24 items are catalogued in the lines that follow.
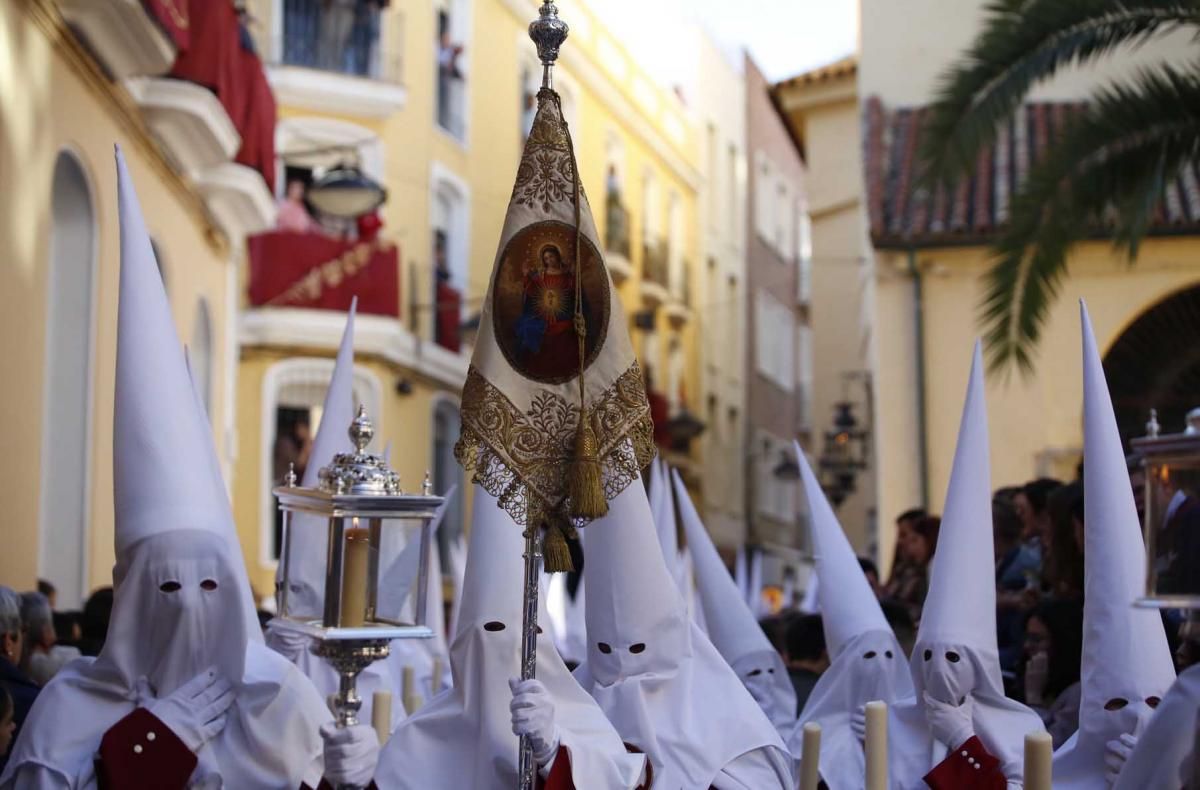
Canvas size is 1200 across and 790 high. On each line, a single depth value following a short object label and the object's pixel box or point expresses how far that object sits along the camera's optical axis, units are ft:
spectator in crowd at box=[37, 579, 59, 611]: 32.11
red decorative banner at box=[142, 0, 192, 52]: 36.42
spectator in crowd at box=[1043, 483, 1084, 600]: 24.40
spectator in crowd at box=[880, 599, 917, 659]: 27.53
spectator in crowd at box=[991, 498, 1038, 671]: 26.50
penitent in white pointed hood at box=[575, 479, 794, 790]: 18.83
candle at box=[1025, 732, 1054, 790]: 15.81
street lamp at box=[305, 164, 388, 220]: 52.06
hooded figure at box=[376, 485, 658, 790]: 17.98
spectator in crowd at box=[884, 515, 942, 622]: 31.65
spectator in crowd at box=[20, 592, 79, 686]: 23.70
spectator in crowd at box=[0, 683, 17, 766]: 18.06
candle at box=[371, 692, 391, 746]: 18.02
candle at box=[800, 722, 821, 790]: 18.19
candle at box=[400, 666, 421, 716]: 26.00
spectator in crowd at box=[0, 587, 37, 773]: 19.54
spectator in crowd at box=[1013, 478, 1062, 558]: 27.43
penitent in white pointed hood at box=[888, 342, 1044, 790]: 20.35
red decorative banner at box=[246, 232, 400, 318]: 71.00
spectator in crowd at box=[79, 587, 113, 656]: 22.85
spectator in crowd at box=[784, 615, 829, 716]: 28.30
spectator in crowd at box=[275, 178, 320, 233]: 70.85
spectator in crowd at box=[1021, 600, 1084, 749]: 23.40
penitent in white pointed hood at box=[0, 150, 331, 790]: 16.37
